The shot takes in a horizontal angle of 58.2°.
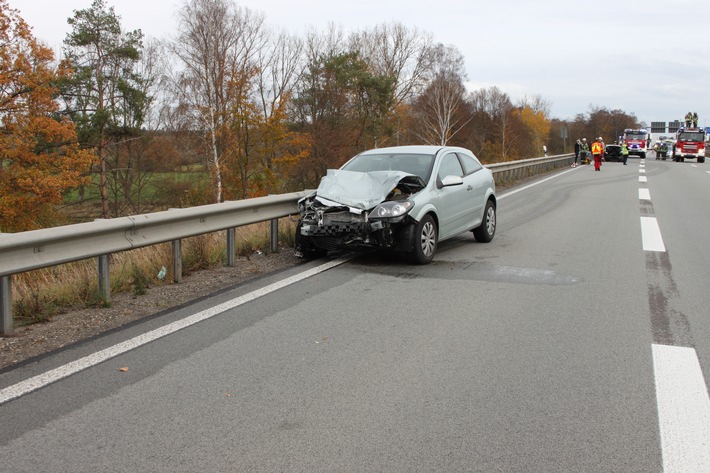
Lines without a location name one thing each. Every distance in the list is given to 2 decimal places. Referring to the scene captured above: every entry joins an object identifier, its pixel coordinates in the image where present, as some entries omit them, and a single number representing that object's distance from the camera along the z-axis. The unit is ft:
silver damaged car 26.17
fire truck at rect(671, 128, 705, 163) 166.42
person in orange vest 113.60
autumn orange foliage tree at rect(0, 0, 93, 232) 100.07
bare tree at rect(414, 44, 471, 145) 225.56
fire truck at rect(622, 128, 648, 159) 187.62
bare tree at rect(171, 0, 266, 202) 145.18
